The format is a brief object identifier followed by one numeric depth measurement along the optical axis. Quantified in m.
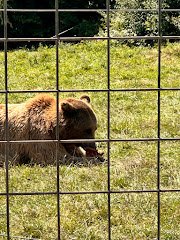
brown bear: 14.25
